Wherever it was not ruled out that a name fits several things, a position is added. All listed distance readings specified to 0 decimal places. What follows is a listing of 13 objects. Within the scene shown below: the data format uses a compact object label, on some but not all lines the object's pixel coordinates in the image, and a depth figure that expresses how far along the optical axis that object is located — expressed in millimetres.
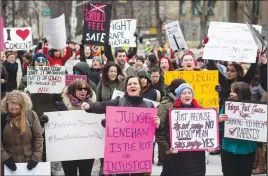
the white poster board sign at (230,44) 16466
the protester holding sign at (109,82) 13238
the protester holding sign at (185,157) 10186
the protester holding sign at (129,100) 10362
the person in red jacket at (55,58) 18912
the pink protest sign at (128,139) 10073
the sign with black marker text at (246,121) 11007
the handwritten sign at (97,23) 18210
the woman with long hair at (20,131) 9637
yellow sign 14473
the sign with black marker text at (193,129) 10158
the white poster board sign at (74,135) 10611
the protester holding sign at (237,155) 10962
